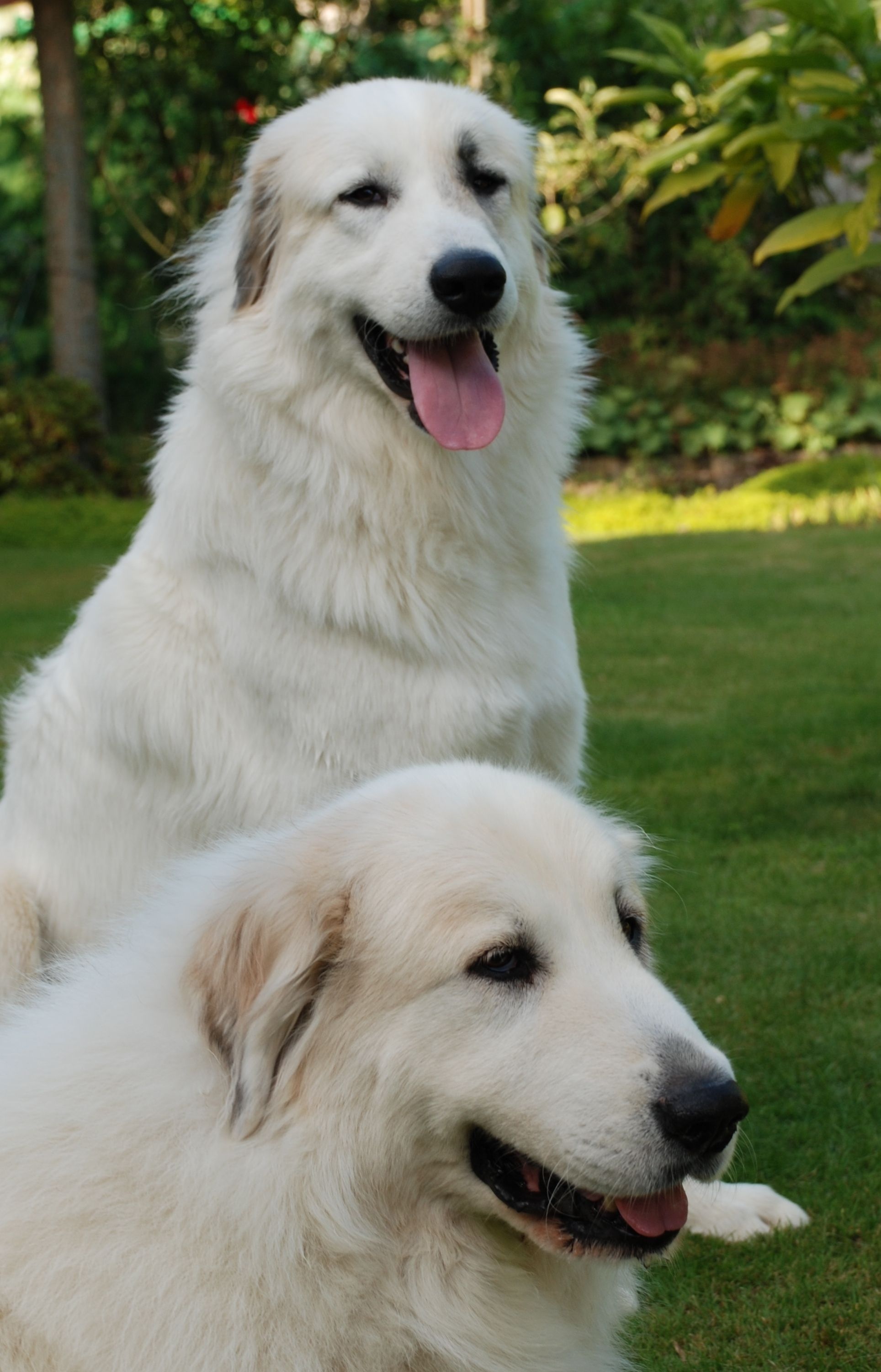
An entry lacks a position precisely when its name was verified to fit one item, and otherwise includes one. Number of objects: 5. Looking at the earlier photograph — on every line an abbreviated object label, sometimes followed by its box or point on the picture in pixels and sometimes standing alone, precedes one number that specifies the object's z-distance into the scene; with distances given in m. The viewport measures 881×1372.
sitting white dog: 3.15
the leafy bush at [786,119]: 4.16
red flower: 11.64
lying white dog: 1.92
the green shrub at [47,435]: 14.62
